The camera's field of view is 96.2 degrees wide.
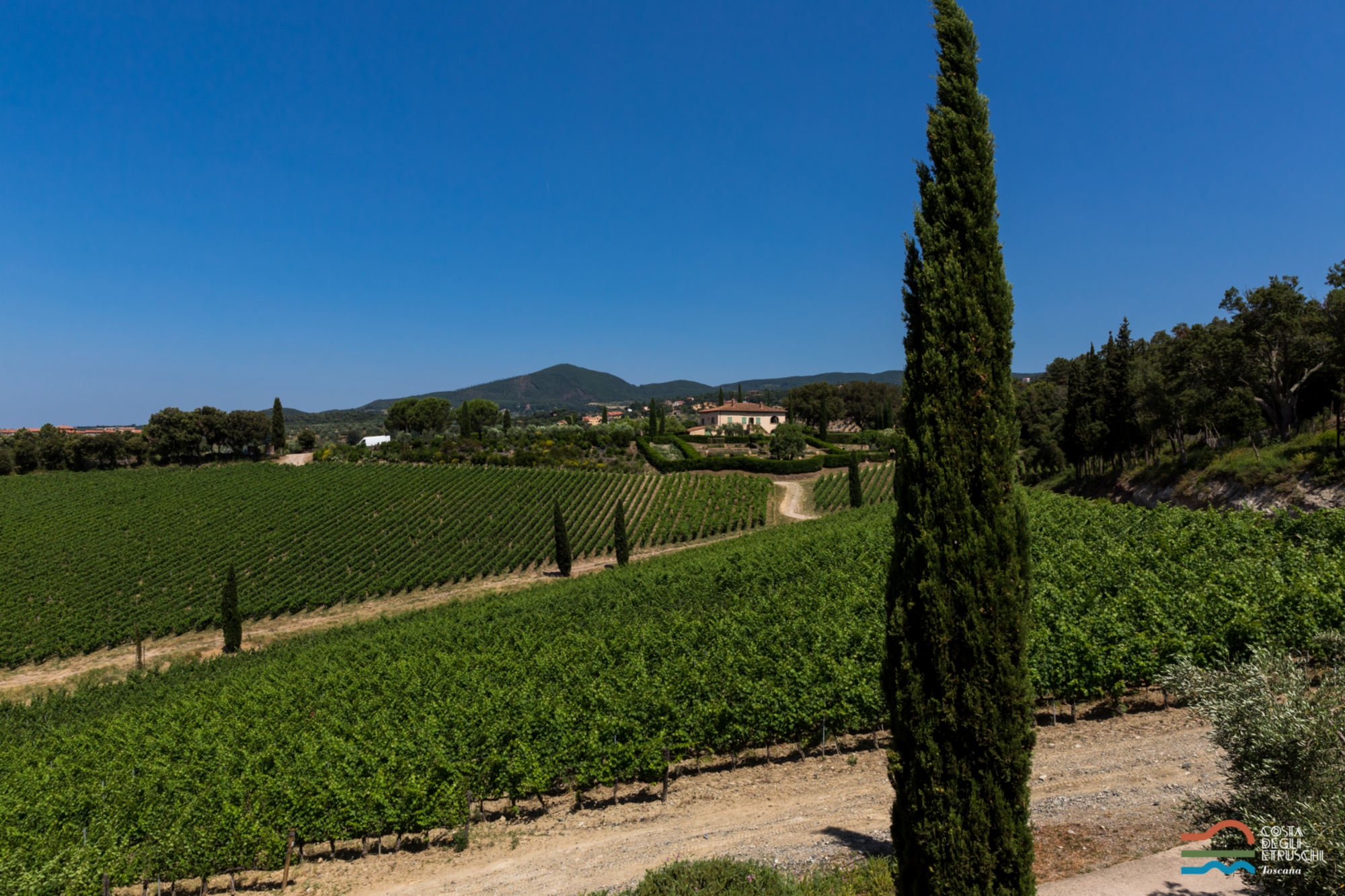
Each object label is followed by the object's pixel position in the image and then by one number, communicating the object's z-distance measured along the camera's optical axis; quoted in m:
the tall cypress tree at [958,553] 6.09
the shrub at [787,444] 71.38
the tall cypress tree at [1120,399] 46.88
